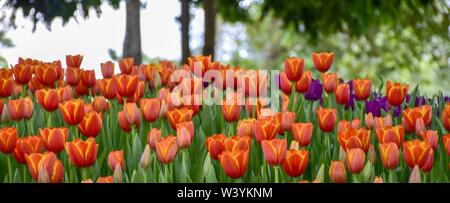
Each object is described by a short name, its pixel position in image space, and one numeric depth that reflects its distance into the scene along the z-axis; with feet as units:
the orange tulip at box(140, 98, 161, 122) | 10.90
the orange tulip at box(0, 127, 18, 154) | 9.94
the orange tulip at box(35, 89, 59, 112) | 11.62
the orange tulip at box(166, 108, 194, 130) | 10.66
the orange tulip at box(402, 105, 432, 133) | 11.08
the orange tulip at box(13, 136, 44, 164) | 9.56
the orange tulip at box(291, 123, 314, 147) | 9.86
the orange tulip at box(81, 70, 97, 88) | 14.35
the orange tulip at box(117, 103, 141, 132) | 10.80
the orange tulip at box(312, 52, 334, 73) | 13.41
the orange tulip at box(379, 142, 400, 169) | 9.14
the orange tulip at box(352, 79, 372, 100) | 12.57
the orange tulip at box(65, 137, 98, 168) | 9.16
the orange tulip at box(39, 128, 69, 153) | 9.67
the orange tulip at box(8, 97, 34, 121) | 11.53
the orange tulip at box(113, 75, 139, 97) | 12.34
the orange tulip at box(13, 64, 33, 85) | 13.70
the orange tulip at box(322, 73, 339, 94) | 12.78
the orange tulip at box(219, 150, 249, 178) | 8.73
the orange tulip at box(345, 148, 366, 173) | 8.96
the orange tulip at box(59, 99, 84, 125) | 10.67
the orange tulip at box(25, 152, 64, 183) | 8.87
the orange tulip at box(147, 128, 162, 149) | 9.94
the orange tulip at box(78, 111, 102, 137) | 10.25
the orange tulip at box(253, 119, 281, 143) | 9.84
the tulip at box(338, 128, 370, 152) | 9.49
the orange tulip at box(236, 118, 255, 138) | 10.35
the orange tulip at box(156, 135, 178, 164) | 9.23
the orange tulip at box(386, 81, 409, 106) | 12.06
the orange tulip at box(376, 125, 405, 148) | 9.70
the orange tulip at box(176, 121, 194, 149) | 9.72
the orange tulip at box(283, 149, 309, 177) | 8.85
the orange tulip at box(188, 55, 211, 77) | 14.20
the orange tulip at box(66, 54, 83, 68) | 15.12
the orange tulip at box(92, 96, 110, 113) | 12.50
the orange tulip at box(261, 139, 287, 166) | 8.95
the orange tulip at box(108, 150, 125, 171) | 9.18
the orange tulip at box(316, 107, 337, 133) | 10.47
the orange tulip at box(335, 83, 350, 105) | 12.30
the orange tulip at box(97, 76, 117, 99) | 12.71
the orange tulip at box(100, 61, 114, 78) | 15.21
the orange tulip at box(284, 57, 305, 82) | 12.38
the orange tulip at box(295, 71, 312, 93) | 12.71
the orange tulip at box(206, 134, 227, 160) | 9.47
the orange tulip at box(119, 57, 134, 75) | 15.46
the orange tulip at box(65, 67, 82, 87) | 14.15
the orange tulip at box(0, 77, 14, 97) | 13.00
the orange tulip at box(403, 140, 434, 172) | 9.07
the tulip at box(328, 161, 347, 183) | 8.89
